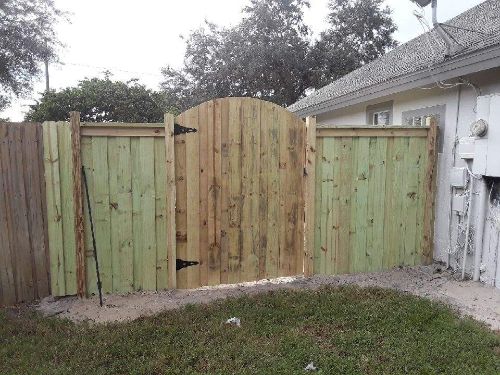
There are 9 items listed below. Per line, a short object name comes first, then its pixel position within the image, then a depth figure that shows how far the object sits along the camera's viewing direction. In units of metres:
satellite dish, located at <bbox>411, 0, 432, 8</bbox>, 4.63
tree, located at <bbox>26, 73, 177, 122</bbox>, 12.91
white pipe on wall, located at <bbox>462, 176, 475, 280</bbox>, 4.33
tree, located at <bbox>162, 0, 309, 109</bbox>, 21.98
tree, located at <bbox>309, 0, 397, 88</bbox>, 23.22
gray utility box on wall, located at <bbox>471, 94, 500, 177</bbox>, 3.90
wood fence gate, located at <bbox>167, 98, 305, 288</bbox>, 4.02
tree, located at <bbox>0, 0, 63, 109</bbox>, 15.37
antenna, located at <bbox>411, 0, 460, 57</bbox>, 4.32
